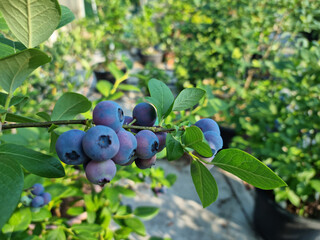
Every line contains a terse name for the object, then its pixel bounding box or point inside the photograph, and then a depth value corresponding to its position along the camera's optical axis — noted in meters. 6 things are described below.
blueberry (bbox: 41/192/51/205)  0.22
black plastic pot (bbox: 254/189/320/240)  0.53
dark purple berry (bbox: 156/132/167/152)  0.12
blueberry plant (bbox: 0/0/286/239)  0.09
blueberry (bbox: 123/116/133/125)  0.13
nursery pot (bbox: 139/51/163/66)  1.47
